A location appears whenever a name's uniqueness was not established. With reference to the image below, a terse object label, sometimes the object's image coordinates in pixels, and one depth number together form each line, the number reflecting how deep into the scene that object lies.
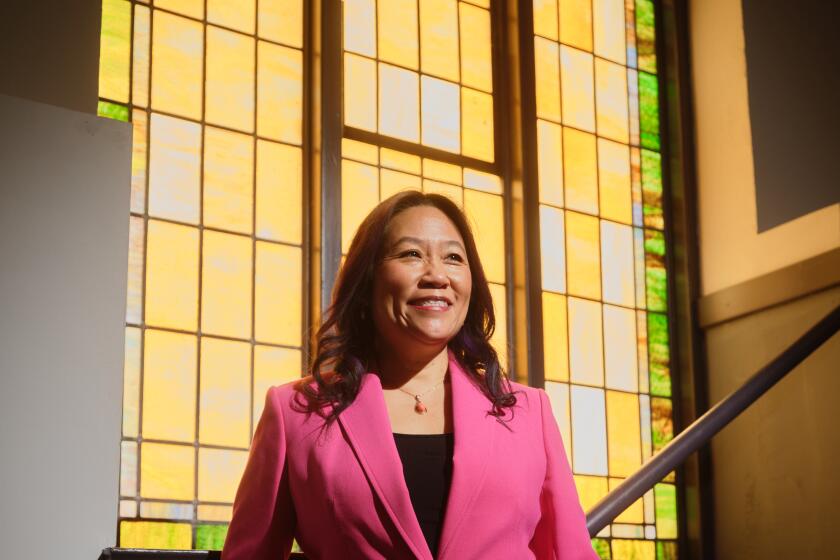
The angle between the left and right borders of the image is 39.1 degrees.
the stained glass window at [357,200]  4.50
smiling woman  2.02
